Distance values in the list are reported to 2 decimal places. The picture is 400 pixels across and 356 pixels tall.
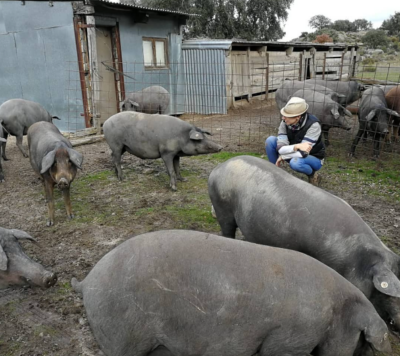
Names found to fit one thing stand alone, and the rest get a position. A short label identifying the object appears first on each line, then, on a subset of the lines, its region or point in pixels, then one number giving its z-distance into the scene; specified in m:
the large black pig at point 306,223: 2.66
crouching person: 4.74
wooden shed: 12.79
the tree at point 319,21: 57.02
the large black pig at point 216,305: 2.07
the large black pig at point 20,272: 3.21
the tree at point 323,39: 26.29
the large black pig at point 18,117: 7.92
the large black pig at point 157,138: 6.00
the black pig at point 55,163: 4.71
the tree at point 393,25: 52.94
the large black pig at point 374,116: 6.98
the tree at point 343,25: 59.09
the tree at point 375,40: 41.80
